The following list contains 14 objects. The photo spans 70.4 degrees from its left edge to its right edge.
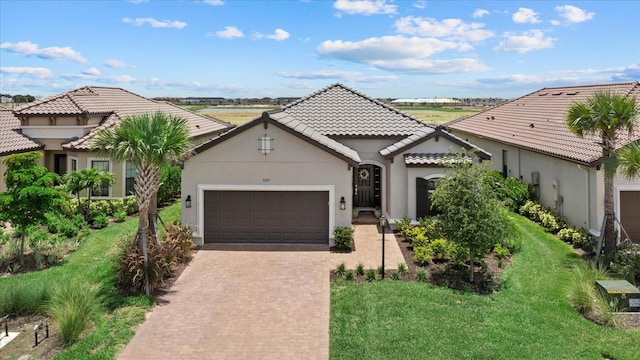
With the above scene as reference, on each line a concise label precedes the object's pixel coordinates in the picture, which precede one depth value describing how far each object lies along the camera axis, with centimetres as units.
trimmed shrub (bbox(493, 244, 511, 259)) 1545
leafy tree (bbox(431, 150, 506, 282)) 1277
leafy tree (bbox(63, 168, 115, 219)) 1938
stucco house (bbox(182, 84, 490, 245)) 1705
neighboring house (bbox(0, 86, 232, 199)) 2241
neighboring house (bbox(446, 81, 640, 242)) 1644
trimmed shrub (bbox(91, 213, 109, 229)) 1939
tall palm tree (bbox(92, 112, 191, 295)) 1259
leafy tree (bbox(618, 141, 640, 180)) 1308
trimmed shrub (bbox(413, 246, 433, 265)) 1496
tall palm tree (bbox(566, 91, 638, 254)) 1384
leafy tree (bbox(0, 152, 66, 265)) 1401
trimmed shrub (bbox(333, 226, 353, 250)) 1664
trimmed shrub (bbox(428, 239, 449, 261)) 1516
